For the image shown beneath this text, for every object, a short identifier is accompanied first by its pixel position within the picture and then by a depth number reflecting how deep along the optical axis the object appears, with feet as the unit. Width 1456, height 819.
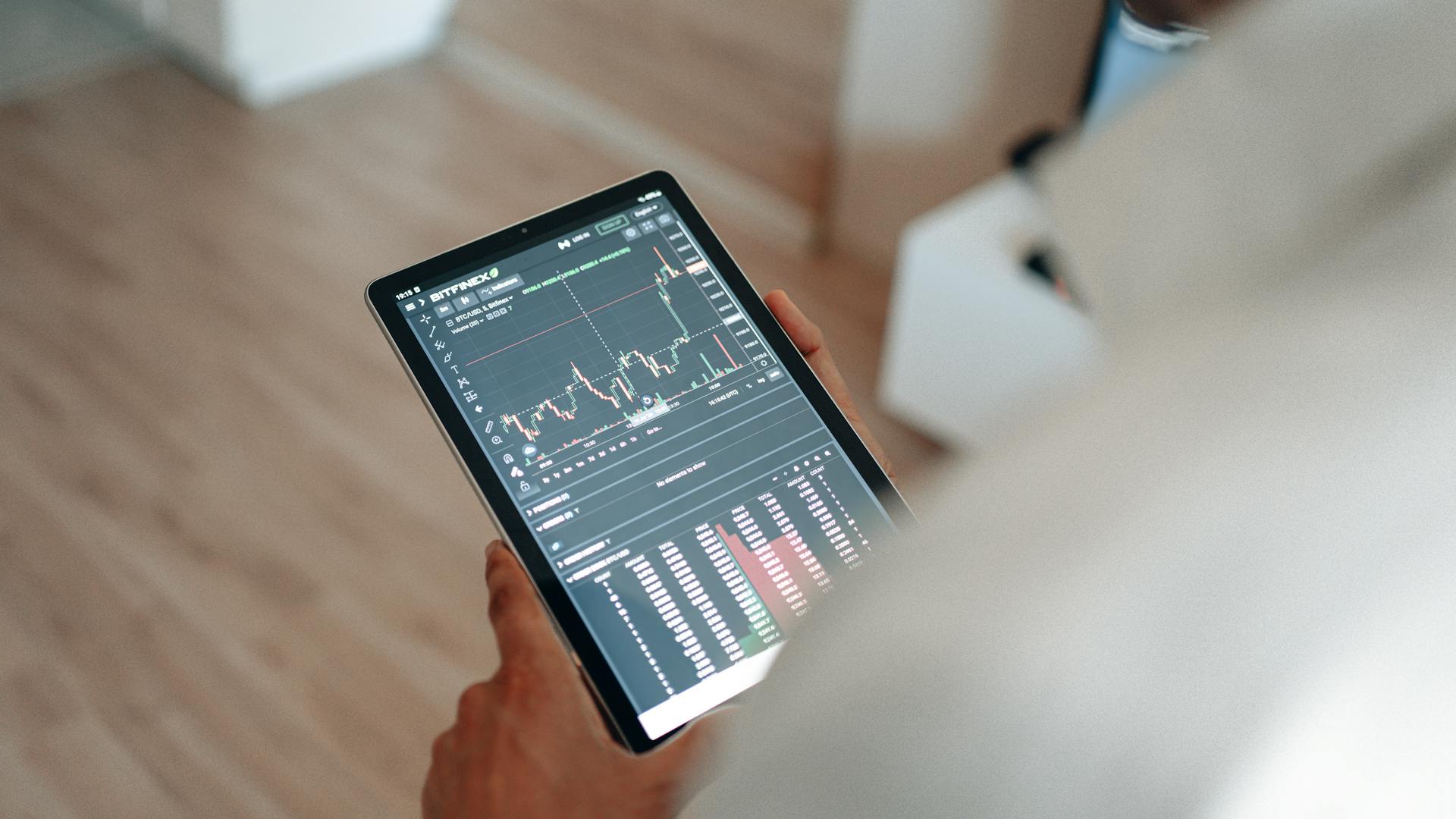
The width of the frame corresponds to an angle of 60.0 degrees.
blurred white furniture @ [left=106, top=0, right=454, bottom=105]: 8.79
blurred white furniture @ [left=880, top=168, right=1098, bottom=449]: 5.79
